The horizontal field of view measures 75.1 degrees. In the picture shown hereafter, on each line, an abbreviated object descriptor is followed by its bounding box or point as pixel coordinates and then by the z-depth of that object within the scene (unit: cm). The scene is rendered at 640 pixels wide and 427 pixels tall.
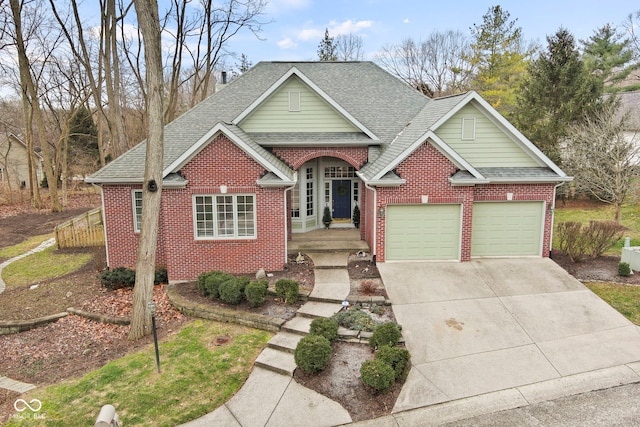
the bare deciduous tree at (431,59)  3738
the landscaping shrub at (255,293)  1070
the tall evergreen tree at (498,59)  3134
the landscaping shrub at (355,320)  965
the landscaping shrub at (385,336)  882
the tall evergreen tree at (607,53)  3238
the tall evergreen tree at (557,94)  2297
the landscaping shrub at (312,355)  808
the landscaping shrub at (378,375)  755
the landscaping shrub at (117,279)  1330
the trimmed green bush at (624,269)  1276
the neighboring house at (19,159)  3935
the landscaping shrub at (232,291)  1092
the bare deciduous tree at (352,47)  4375
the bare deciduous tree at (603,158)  1812
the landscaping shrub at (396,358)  804
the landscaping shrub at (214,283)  1148
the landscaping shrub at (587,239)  1409
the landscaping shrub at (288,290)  1100
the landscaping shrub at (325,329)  902
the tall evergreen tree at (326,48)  4112
